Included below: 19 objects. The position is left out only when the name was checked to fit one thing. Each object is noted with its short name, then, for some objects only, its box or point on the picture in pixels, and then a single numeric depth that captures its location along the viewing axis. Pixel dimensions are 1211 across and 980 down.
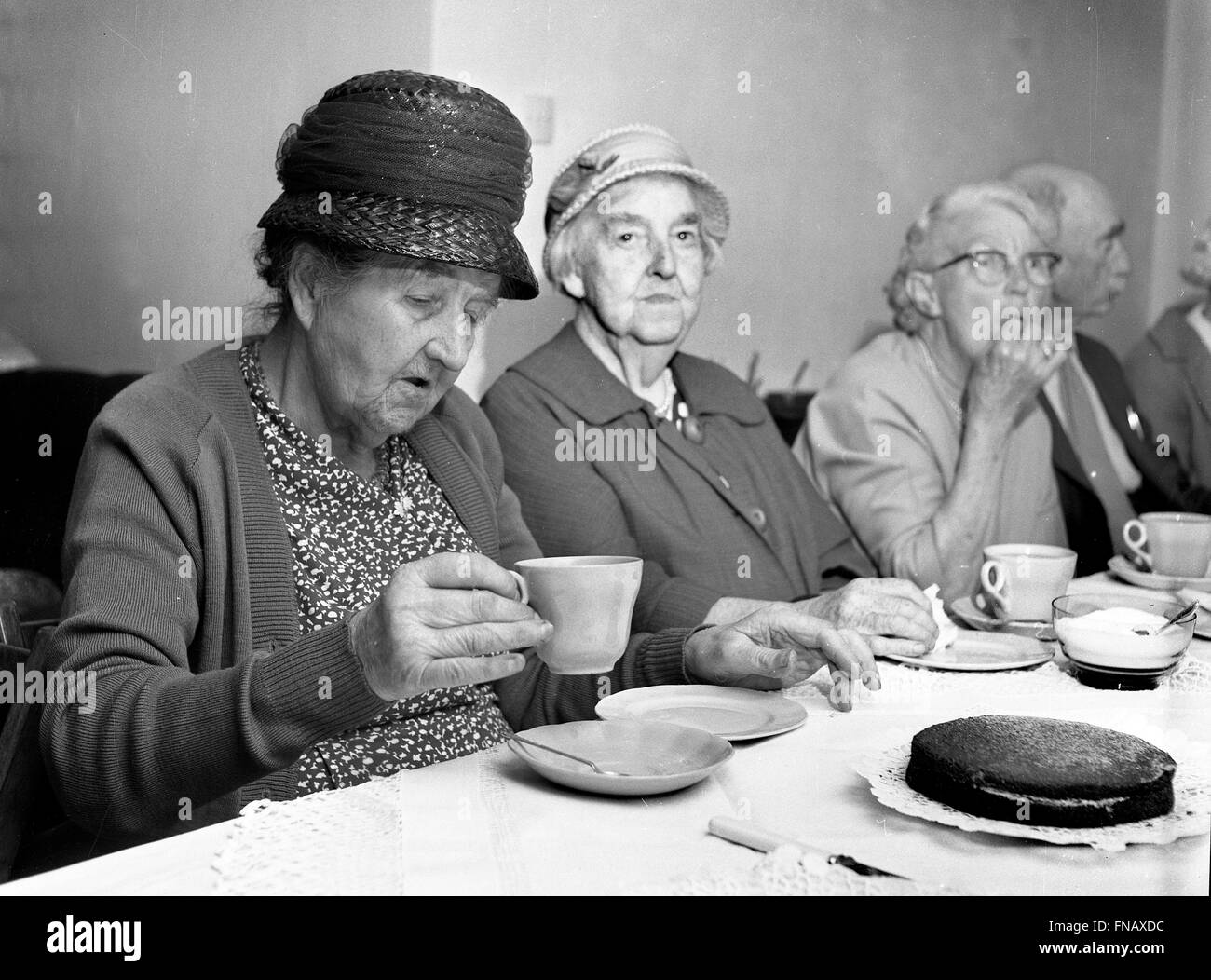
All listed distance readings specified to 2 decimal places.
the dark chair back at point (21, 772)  1.24
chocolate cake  0.94
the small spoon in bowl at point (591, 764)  1.01
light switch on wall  2.17
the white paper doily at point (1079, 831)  0.92
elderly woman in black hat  1.18
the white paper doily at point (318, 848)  0.86
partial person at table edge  3.32
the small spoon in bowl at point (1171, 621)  1.44
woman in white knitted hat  2.09
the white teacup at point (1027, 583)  1.74
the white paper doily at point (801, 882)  0.85
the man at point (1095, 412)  3.11
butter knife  0.88
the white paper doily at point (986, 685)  1.42
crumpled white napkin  1.63
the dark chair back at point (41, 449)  1.99
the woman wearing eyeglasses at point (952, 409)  2.67
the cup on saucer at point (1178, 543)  2.09
